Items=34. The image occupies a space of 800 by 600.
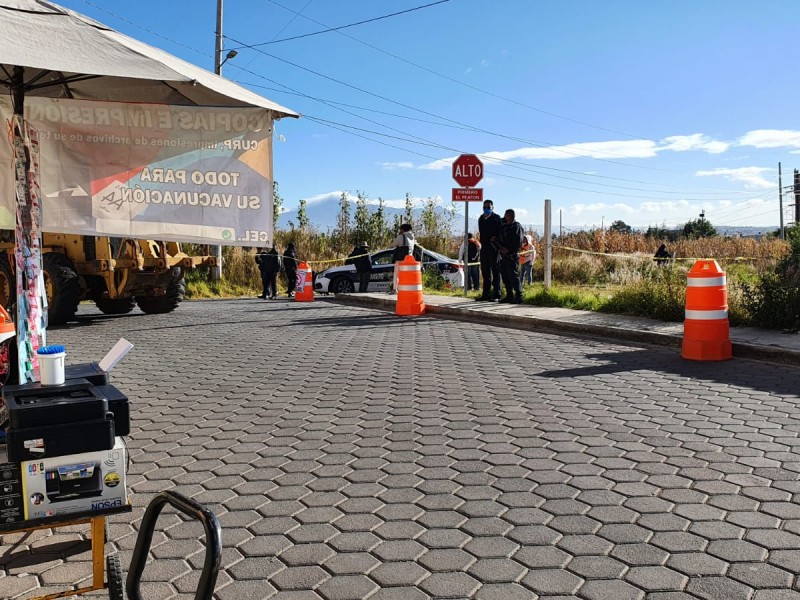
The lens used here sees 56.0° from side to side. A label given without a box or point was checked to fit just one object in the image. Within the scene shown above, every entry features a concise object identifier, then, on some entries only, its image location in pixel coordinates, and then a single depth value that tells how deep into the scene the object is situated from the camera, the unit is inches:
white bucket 132.3
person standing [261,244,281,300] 833.3
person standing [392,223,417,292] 714.2
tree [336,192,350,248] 1280.8
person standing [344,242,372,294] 821.2
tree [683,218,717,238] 2213.5
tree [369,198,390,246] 1263.5
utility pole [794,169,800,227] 1578.9
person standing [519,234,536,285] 819.4
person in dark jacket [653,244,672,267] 948.6
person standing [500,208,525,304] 575.5
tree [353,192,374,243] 1274.6
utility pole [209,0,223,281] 1155.3
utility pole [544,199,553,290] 603.2
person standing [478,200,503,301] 600.1
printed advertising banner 177.9
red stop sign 632.4
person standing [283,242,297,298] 921.6
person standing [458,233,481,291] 829.2
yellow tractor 518.6
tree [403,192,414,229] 1393.9
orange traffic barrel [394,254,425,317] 564.7
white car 828.6
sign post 631.8
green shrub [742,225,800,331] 405.1
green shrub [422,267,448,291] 807.1
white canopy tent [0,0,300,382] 144.3
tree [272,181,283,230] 1243.0
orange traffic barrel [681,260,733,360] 344.2
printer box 119.0
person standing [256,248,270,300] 851.6
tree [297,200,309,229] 1238.9
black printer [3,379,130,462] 116.6
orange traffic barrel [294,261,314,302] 765.9
